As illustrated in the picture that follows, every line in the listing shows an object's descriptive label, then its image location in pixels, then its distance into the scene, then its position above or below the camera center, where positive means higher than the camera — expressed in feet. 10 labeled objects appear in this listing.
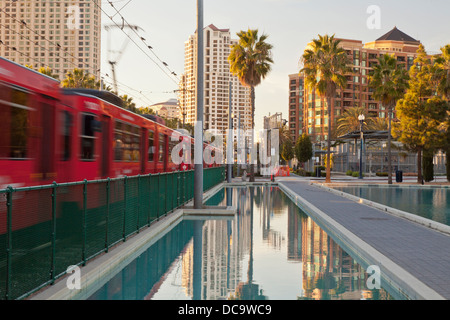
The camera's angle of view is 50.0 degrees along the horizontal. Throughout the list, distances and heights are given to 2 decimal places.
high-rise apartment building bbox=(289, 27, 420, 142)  425.69 +62.51
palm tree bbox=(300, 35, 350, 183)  146.41 +30.56
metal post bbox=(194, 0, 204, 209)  60.39 +4.94
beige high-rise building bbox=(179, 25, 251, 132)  634.02 +141.99
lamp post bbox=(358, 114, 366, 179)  173.11 +14.31
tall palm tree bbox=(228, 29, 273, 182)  150.51 +33.85
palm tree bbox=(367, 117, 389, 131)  332.43 +30.09
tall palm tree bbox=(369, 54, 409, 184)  146.00 +26.19
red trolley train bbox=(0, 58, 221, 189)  33.27 +2.98
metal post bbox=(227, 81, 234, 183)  140.02 +1.54
